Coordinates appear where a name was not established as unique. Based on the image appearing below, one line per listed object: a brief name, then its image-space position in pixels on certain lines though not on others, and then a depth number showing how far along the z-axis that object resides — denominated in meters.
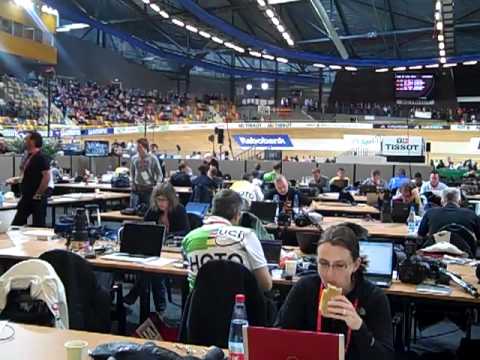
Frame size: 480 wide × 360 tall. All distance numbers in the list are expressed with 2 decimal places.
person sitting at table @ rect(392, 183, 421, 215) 8.50
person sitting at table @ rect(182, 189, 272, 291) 3.56
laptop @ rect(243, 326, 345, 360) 1.73
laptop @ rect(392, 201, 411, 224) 7.96
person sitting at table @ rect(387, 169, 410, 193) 11.81
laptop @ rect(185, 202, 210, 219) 8.17
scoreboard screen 27.84
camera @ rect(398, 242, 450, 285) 4.16
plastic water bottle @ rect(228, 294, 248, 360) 2.37
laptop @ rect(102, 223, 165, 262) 4.91
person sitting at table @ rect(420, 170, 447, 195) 11.05
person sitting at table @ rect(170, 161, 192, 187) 13.13
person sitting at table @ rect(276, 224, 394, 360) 2.35
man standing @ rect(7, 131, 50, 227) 7.14
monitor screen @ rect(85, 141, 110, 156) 15.76
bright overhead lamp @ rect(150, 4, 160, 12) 20.75
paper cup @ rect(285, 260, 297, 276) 4.27
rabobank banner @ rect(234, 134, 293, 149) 22.19
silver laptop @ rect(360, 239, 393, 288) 4.23
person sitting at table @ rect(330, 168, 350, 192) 13.38
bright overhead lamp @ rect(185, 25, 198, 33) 24.07
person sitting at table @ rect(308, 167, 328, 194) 13.07
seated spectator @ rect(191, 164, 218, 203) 10.72
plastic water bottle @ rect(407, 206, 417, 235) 6.93
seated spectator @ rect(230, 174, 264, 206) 7.72
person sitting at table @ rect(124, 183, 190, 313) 5.63
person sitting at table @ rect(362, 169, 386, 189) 12.88
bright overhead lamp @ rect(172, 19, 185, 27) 22.92
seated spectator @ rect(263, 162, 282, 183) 10.39
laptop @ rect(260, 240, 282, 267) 4.64
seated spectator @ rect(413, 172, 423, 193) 11.90
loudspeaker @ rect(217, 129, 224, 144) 22.06
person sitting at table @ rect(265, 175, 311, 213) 8.45
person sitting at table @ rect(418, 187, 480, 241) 5.93
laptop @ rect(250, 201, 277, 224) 7.34
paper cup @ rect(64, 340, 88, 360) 2.18
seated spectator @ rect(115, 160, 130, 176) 13.18
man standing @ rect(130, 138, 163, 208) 9.26
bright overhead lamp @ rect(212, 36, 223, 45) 26.48
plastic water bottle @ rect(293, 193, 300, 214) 7.98
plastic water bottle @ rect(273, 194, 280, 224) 7.25
